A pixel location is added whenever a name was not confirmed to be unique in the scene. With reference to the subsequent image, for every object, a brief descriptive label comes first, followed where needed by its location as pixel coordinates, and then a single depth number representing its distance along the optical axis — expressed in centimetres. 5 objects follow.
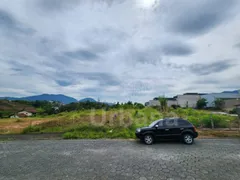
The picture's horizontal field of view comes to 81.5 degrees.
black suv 776
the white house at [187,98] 5570
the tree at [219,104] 3928
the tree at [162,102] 1994
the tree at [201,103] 4109
